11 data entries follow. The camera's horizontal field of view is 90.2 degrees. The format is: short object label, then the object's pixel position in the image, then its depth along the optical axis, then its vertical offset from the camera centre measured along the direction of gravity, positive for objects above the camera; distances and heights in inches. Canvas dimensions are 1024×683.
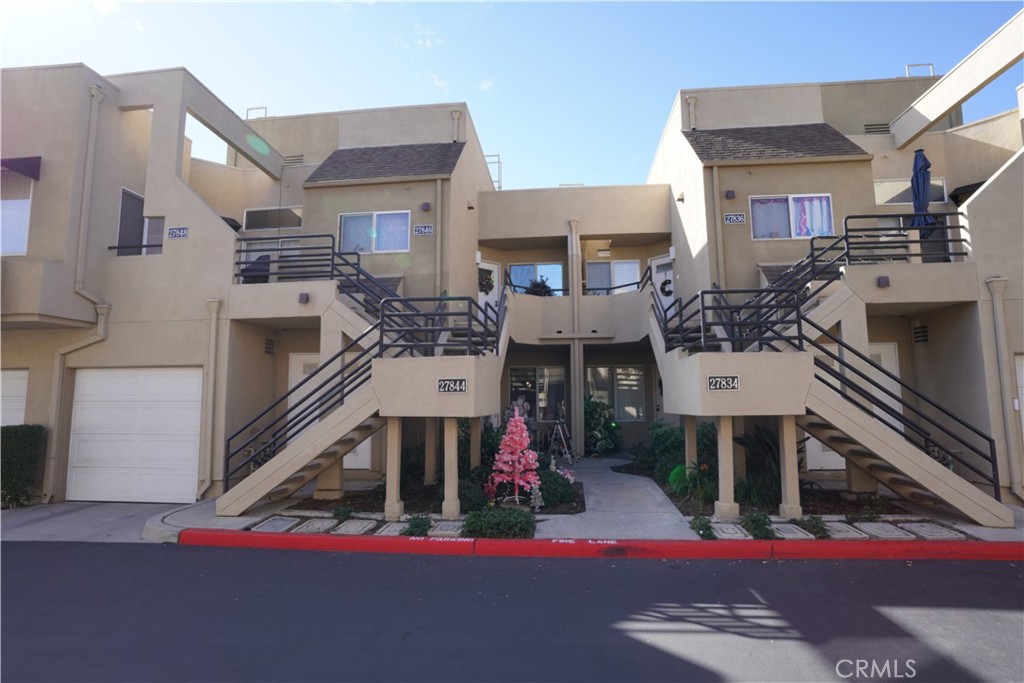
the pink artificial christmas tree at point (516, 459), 318.7 -34.2
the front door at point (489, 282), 609.9 +147.8
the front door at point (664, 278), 587.5 +145.3
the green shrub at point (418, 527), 271.4 -65.4
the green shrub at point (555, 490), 333.4 -57.2
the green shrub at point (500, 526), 268.1 -64.0
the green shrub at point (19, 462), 356.8 -39.6
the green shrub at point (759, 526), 257.4 -63.3
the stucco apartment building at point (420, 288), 305.6 +91.6
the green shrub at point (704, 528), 261.3 -65.3
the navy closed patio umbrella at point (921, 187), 409.7 +172.8
